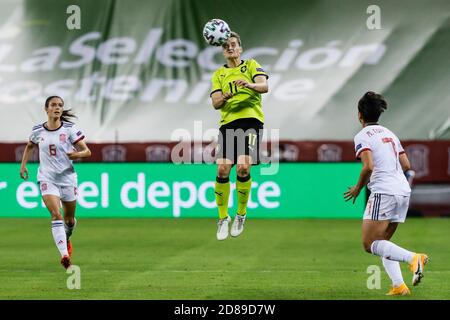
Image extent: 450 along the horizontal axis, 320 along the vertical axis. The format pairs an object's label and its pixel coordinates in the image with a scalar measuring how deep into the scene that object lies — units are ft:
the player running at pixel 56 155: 43.01
